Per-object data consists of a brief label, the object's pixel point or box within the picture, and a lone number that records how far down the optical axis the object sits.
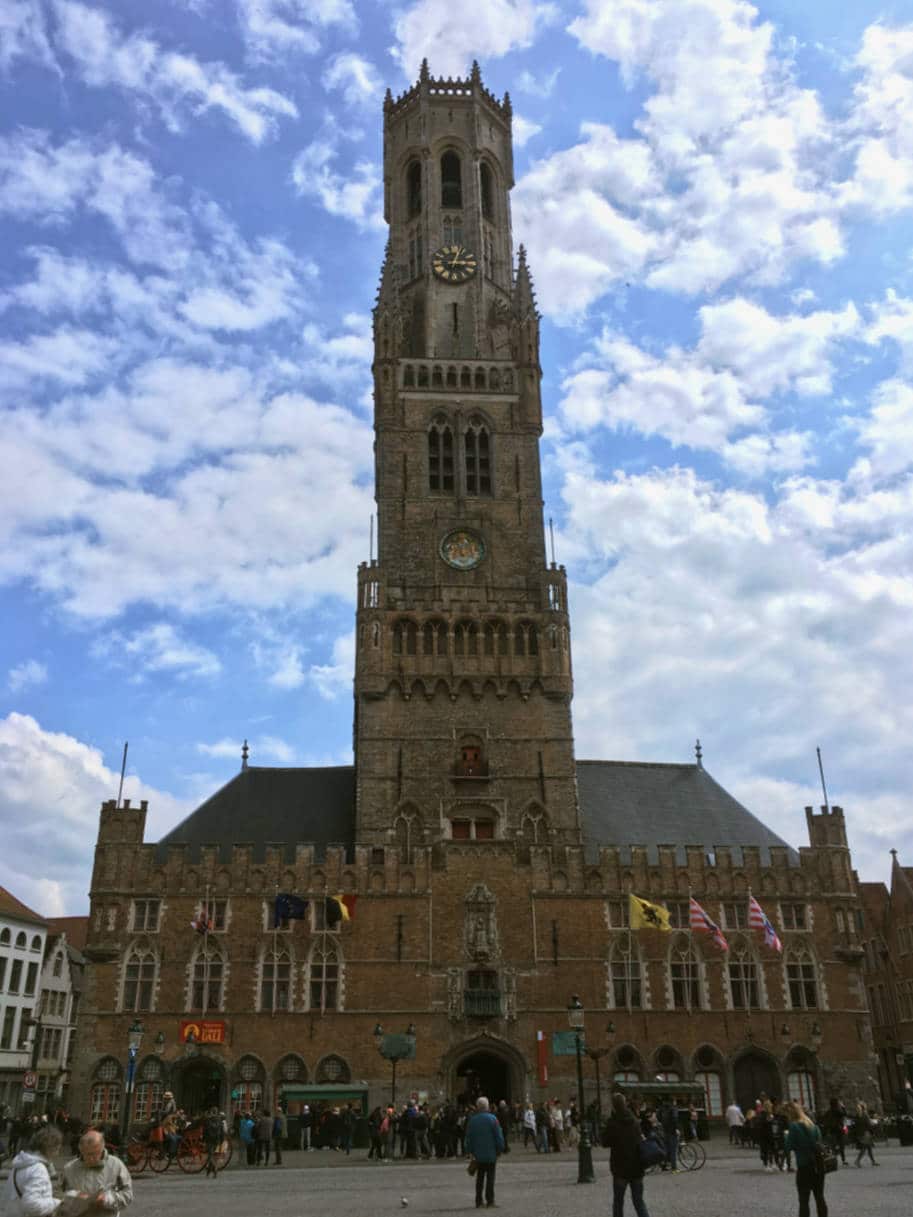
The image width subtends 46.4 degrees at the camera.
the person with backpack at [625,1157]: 13.48
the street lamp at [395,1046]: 39.44
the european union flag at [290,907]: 41.09
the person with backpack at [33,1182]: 8.61
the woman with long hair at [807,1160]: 13.57
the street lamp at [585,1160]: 22.23
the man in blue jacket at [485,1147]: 17.42
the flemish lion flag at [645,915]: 40.66
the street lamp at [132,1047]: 33.28
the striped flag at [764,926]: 40.88
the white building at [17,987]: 55.03
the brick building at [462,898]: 42.72
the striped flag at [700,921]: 39.66
